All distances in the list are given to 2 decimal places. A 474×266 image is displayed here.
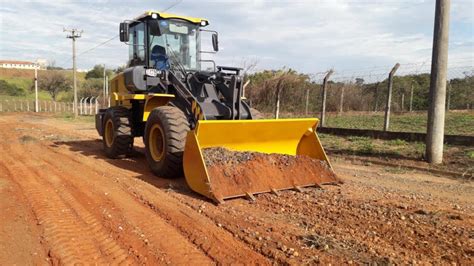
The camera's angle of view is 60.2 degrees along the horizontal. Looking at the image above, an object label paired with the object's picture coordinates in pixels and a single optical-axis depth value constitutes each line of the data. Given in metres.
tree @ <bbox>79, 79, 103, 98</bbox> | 50.46
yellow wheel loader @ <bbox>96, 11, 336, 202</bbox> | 6.23
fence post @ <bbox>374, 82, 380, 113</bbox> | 19.96
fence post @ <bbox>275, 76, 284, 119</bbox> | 15.73
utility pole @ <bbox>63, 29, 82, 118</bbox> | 32.06
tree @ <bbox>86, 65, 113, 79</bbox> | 68.51
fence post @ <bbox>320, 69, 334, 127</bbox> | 14.18
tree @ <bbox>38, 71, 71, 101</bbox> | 56.12
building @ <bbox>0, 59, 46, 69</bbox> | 104.04
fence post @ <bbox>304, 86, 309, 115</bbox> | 17.93
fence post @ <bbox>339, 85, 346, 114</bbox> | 19.35
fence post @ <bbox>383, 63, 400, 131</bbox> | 12.02
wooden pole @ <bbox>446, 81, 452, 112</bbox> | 20.00
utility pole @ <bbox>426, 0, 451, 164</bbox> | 8.99
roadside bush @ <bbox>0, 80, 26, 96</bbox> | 55.77
